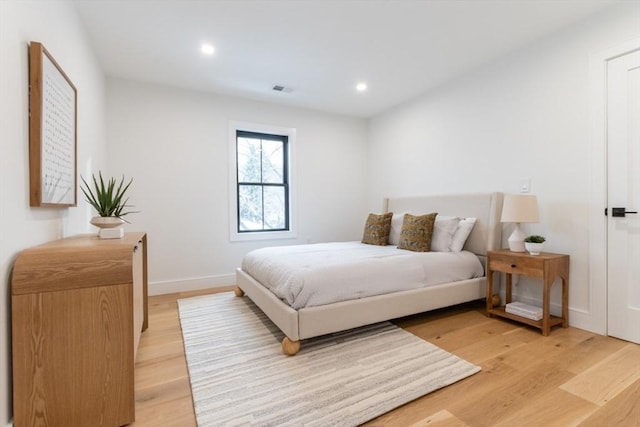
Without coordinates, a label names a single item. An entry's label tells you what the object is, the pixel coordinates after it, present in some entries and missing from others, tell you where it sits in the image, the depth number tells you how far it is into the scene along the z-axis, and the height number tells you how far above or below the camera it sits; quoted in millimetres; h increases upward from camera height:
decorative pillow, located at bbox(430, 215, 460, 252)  3102 -232
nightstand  2322 -500
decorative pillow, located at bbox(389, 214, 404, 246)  3608 -217
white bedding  2135 -496
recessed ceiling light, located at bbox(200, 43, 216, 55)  2738 +1563
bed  2064 -726
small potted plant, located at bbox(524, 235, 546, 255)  2475 -276
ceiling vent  3682 +1576
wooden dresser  1233 -550
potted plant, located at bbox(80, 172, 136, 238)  1770 -15
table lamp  2504 +32
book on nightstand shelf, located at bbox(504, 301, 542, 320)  2424 -844
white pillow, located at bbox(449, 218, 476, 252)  3053 -238
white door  2170 +121
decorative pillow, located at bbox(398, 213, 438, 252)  3055 -236
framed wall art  1466 +456
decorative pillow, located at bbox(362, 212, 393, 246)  3588 -227
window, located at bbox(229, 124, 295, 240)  4059 +429
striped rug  1476 -1006
